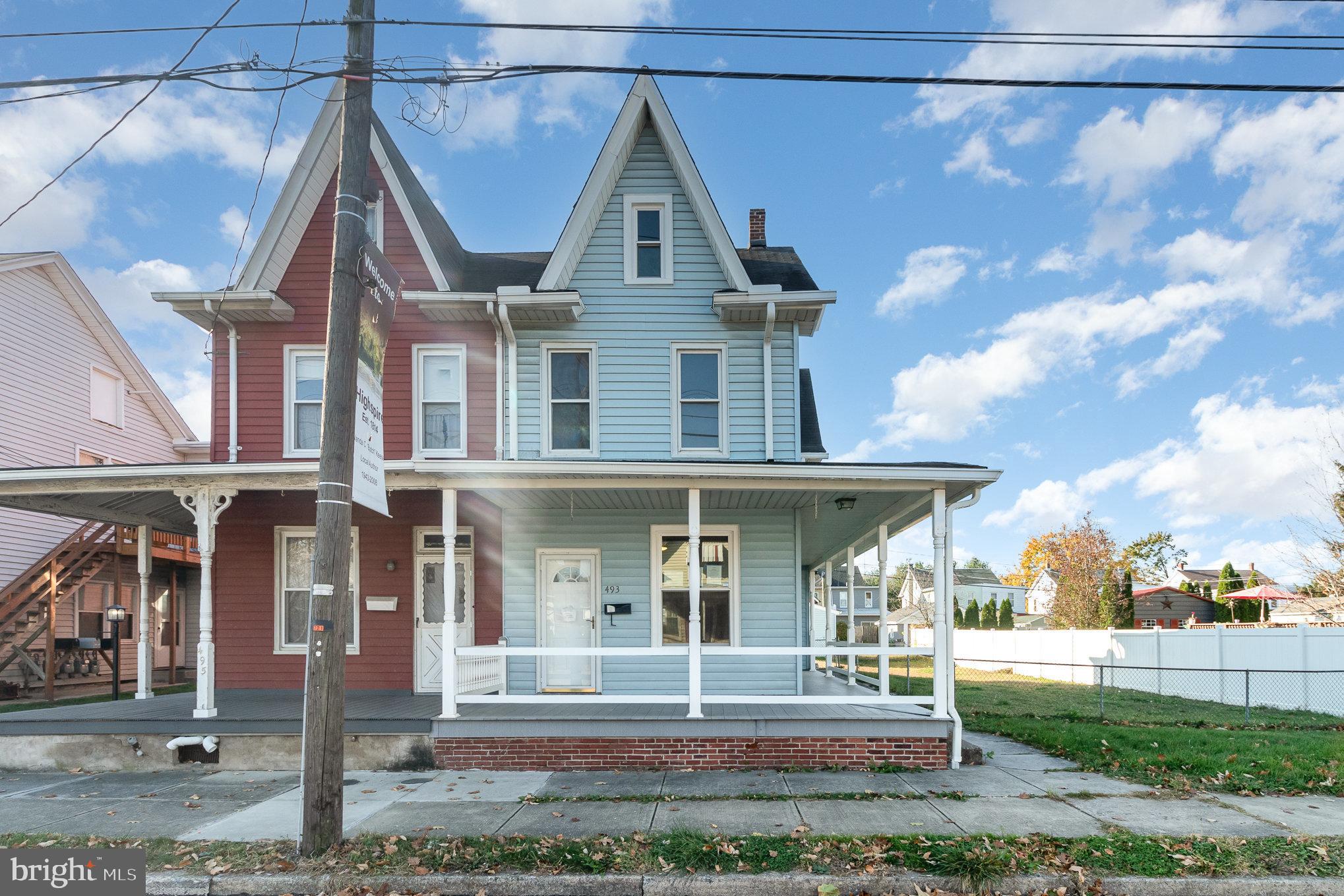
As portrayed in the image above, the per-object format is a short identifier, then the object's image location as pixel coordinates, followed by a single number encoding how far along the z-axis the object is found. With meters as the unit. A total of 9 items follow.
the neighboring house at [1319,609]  23.09
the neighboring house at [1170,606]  47.62
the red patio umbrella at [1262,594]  34.44
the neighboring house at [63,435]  16.80
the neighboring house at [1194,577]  64.50
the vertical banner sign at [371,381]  6.90
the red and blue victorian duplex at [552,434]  12.43
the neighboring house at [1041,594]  57.31
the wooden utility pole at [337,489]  6.48
